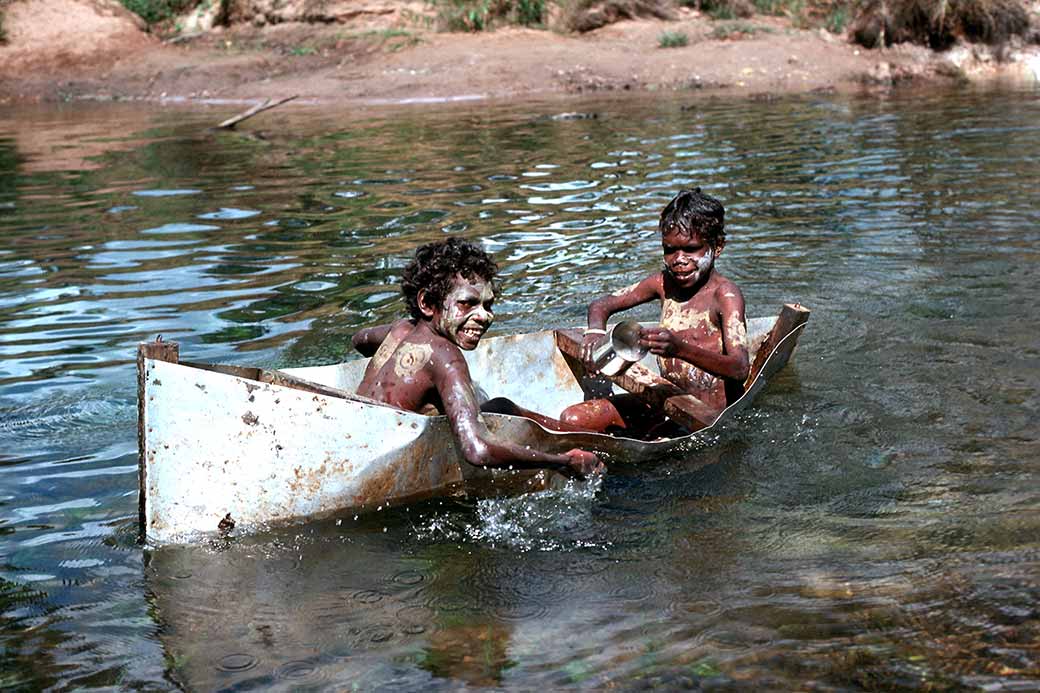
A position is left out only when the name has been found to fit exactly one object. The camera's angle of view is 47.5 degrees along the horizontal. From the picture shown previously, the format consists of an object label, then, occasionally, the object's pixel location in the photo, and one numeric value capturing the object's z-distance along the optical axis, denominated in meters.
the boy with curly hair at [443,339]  4.89
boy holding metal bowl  5.84
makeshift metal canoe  4.45
